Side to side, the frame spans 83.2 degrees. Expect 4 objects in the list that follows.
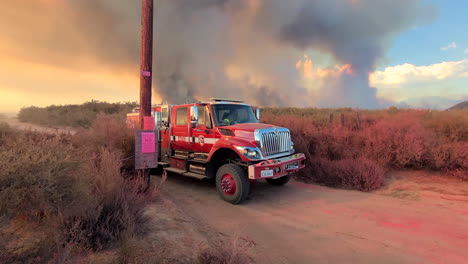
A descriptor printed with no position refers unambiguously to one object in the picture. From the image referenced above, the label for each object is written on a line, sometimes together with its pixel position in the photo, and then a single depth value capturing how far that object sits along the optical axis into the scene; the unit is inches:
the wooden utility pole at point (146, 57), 235.1
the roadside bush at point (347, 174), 290.4
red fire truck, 236.5
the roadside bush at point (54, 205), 93.5
